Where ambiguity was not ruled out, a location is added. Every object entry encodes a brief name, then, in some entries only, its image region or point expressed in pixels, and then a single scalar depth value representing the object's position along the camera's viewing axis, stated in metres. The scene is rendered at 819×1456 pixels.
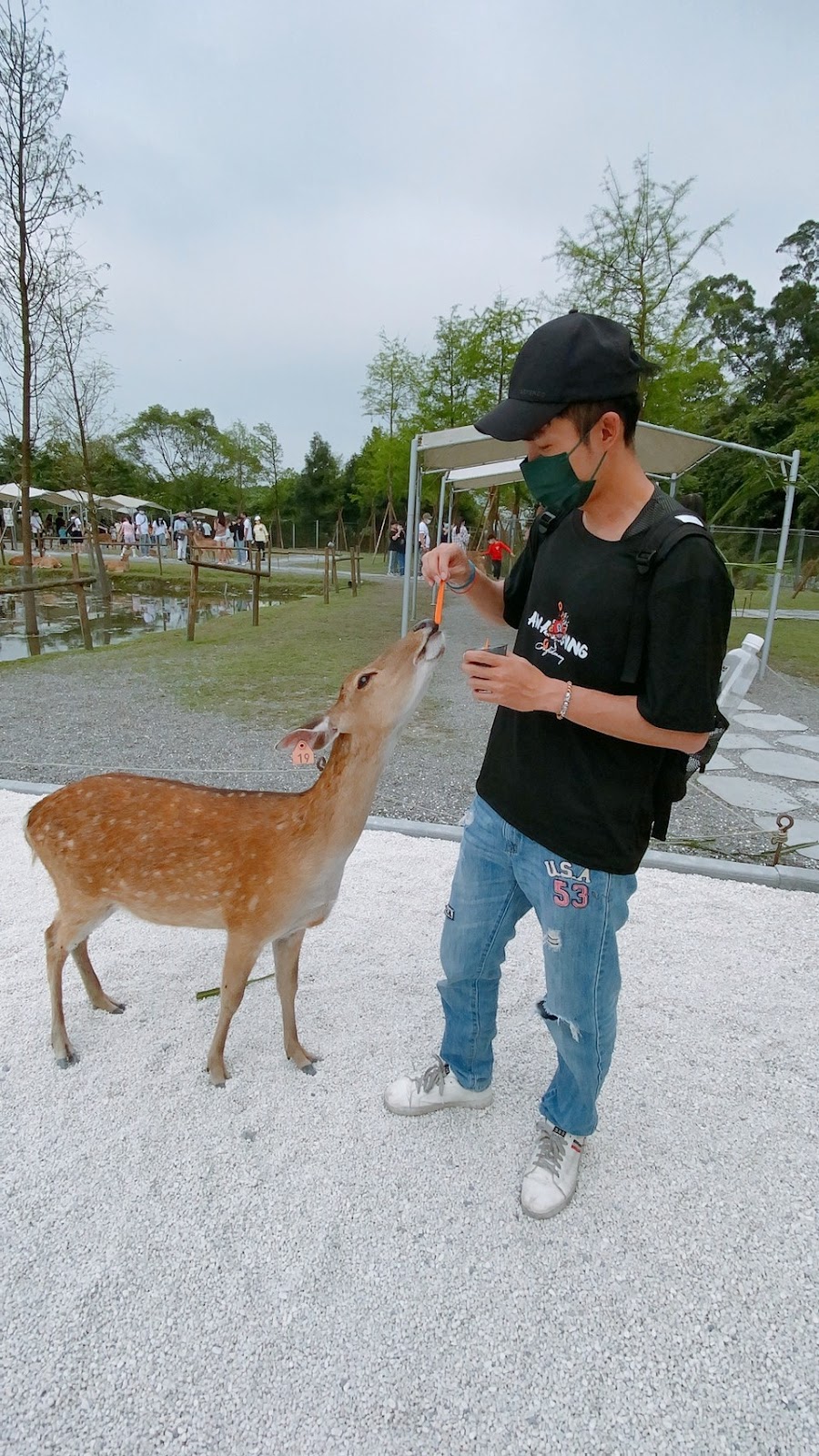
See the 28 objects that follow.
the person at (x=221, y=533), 29.23
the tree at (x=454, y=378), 21.88
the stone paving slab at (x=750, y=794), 4.86
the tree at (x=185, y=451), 48.94
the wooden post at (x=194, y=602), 10.59
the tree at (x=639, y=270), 15.65
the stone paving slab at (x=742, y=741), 6.23
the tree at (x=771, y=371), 25.08
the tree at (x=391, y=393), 30.84
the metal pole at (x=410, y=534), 8.37
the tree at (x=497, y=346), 21.27
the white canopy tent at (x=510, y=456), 8.05
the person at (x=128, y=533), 27.26
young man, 1.35
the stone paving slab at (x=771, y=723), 6.79
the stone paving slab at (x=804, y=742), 6.22
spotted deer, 1.97
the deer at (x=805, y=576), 15.66
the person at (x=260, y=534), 25.05
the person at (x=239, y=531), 29.82
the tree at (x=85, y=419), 12.85
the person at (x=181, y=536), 28.46
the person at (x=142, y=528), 27.89
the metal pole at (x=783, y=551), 8.56
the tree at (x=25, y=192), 9.04
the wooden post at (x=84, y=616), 9.81
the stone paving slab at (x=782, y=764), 5.54
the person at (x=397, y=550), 21.41
